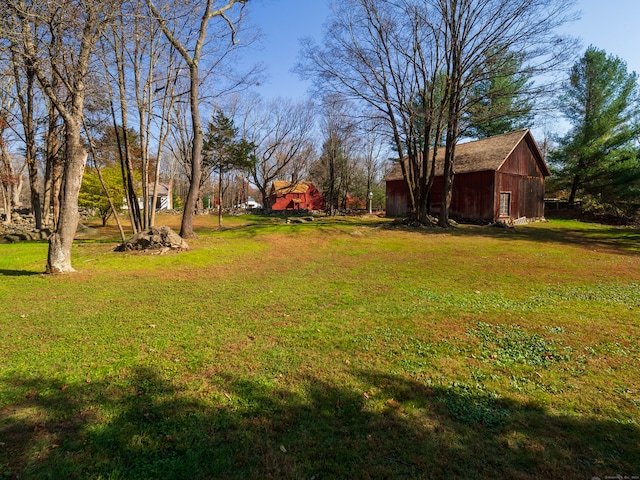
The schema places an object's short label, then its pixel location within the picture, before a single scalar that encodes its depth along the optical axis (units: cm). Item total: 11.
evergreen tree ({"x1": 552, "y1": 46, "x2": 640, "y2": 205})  2548
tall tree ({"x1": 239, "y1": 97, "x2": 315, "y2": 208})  4038
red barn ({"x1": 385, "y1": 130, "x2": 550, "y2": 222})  2438
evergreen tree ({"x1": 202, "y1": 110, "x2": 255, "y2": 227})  3038
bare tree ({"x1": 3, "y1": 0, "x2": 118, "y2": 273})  700
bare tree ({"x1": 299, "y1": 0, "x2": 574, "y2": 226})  1755
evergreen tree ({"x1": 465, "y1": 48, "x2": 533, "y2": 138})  1719
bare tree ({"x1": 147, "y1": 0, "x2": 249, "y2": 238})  1341
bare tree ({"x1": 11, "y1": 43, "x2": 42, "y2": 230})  1698
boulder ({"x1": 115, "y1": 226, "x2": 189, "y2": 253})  1109
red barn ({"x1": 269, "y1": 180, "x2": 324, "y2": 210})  5103
